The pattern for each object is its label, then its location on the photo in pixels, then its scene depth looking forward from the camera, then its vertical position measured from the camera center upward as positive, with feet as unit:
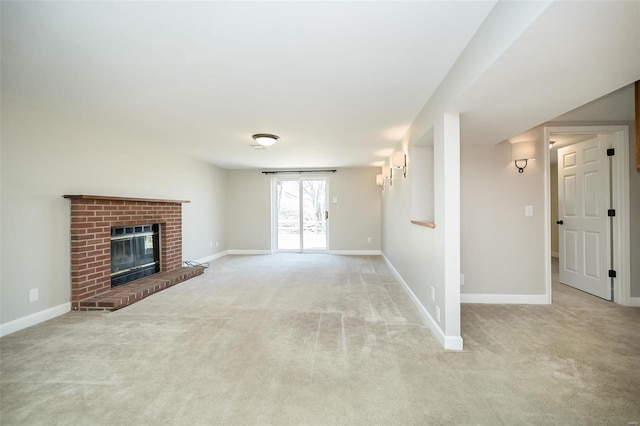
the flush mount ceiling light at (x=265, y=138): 12.64 +3.50
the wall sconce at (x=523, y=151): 10.44 +2.33
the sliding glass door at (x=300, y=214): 23.88 +0.10
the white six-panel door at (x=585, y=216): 11.12 -0.16
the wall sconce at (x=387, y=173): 16.99 +2.71
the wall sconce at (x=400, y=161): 12.56 +2.62
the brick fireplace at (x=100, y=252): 10.27 -1.32
